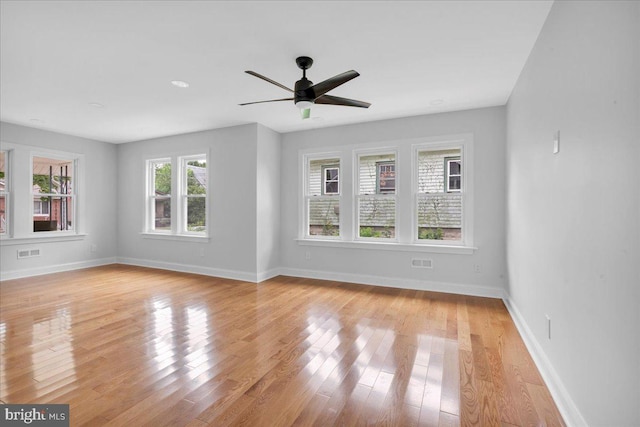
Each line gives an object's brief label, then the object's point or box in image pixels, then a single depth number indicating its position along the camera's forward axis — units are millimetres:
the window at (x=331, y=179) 5418
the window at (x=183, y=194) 5961
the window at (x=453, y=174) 4609
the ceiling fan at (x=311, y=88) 2600
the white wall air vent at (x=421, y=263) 4664
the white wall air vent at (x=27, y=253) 5395
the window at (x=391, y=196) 4602
